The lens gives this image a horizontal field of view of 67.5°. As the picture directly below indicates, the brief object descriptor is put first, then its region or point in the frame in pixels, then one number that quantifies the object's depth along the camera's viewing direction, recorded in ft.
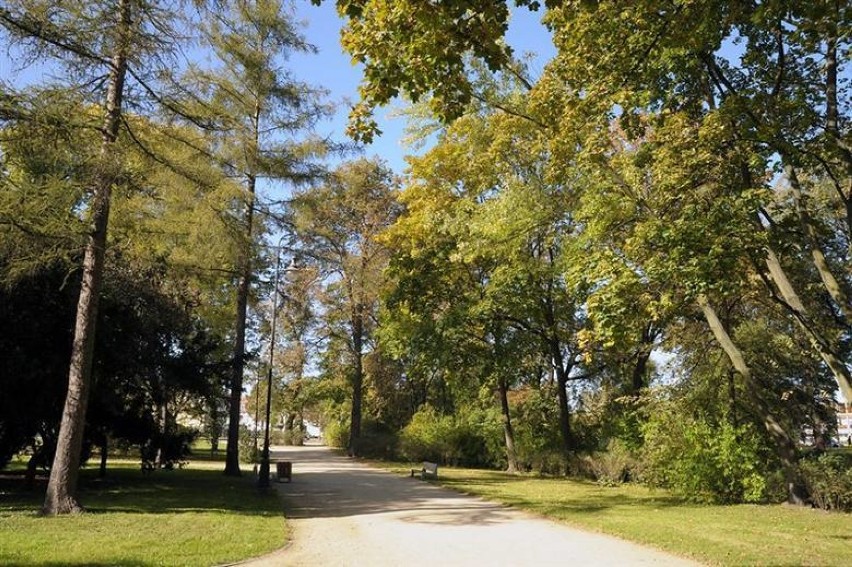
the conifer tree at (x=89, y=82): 33.27
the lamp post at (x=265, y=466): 56.85
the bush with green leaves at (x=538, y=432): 84.74
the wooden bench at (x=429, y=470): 72.47
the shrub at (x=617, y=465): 67.87
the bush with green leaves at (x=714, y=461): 49.70
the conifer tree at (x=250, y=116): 46.21
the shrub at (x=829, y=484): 45.91
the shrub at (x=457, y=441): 99.14
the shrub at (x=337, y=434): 158.81
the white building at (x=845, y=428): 231.34
